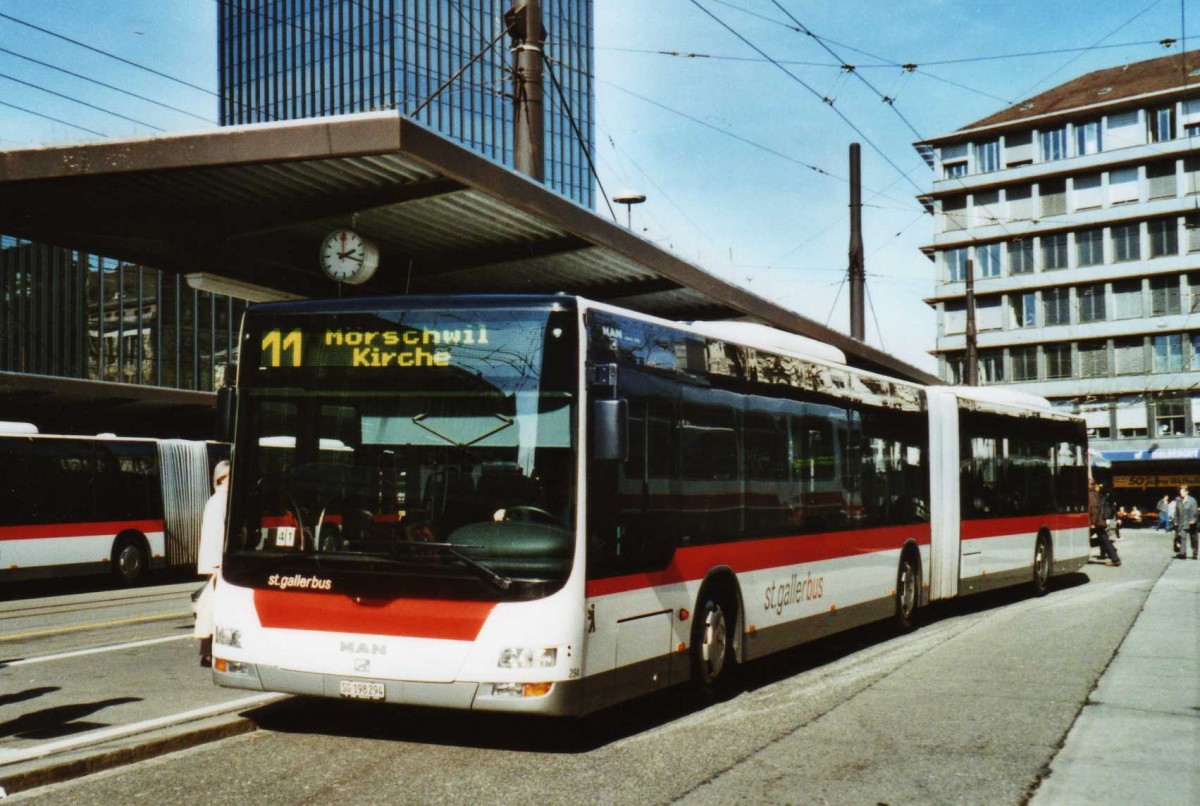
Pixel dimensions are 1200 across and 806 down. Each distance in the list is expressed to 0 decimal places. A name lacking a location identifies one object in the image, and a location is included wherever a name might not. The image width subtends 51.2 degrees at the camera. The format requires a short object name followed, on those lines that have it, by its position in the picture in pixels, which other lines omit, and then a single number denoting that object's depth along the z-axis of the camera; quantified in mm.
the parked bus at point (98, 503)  21094
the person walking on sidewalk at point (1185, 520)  30156
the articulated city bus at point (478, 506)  7082
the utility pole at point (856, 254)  29250
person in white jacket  9500
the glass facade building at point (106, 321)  50719
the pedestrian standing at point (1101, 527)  25828
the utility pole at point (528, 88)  14648
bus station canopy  11219
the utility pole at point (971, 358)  35500
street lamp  20484
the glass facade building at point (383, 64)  74375
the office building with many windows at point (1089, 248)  69688
